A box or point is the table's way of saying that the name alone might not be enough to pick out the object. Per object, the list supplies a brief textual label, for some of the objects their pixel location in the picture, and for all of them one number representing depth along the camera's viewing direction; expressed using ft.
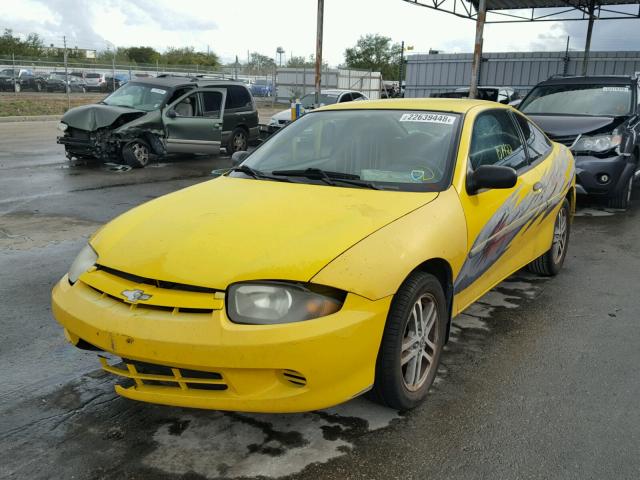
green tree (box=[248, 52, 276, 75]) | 148.77
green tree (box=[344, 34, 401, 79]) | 236.63
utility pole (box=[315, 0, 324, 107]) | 52.64
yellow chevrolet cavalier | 8.07
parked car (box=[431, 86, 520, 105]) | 63.98
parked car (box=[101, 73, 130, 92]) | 111.32
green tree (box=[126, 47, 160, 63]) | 203.54
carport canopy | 72.17
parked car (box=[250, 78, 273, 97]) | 128.57
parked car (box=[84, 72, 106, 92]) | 111.65
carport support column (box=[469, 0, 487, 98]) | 51.29
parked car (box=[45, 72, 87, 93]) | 105.70
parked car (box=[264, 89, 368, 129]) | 54.08
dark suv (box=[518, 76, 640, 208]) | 25.68
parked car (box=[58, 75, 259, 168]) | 36.86
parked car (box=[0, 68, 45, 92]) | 95.71
